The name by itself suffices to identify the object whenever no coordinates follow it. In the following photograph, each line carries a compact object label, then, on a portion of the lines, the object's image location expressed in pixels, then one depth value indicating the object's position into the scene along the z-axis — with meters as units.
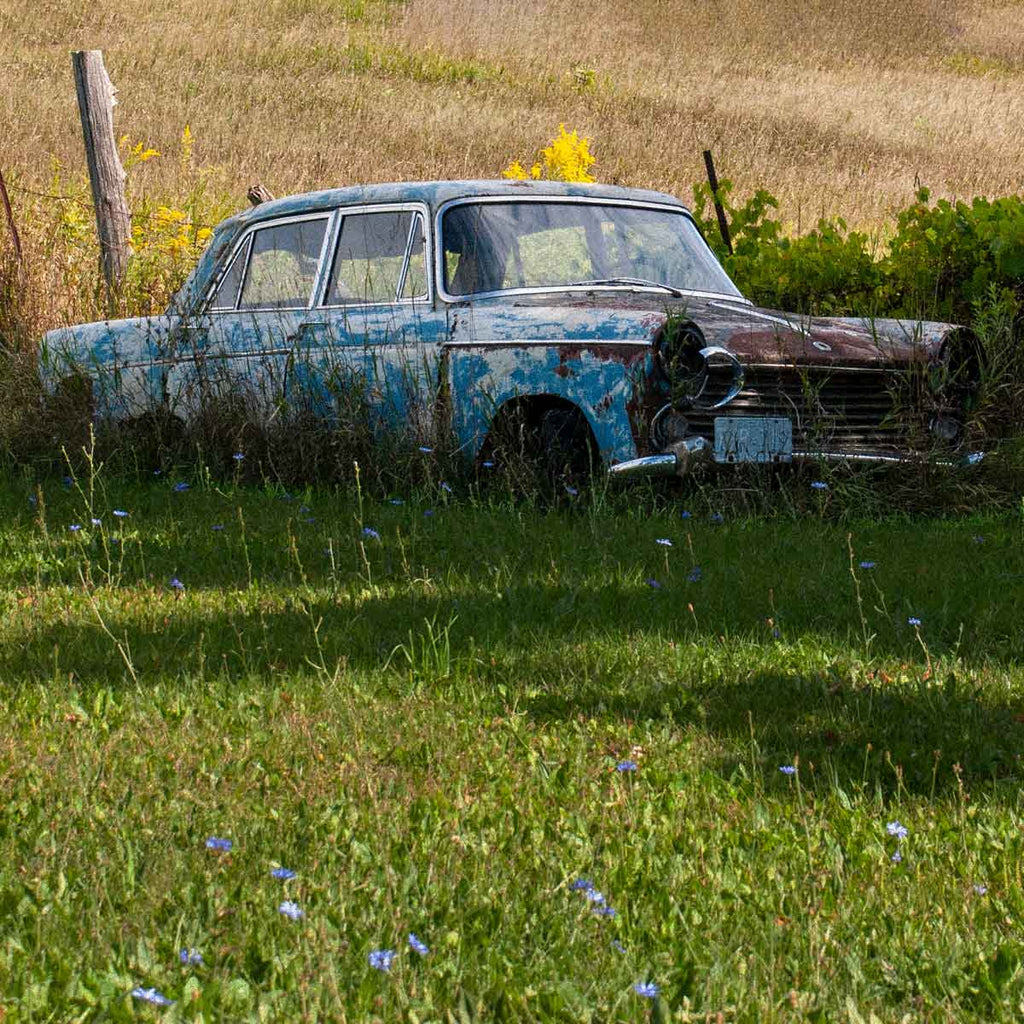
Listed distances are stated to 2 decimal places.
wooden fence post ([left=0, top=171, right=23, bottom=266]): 18.64
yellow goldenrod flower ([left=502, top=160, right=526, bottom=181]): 20.75
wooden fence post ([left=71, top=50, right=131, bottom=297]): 19.95
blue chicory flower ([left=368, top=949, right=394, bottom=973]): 4.25
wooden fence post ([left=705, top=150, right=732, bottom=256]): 18.03
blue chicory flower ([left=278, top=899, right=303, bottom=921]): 4.48
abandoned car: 11.46
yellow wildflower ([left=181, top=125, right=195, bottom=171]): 23.57
